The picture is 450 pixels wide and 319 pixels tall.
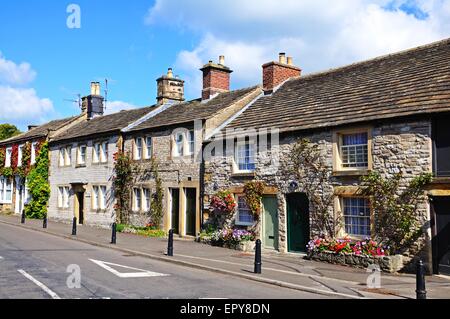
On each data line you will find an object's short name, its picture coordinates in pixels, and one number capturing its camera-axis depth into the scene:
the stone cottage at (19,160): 34.84
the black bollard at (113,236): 19.07
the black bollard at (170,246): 15.69
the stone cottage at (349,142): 13.41
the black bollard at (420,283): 9.47
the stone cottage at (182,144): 21.81
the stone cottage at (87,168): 27.56
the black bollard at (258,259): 12.73
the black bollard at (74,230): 22.03
